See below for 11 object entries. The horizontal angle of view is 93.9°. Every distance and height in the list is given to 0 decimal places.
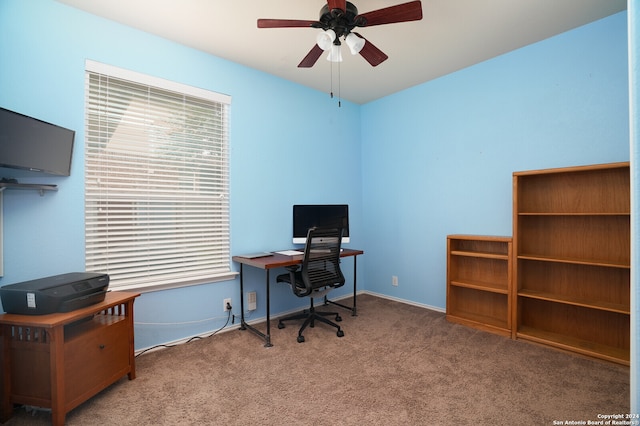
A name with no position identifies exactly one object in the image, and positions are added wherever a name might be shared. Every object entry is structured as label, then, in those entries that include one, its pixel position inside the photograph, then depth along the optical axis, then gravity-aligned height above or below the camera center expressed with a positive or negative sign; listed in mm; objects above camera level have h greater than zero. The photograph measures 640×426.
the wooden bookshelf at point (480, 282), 2934 -783
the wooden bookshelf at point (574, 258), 2395 -432
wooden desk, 2666 -483
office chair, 2779 -604
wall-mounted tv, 1760 +434
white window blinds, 2377 +268
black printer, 1684 -482
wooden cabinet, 1616 -856
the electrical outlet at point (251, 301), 3168 -961
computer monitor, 3459 -92
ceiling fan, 1807 +1210
